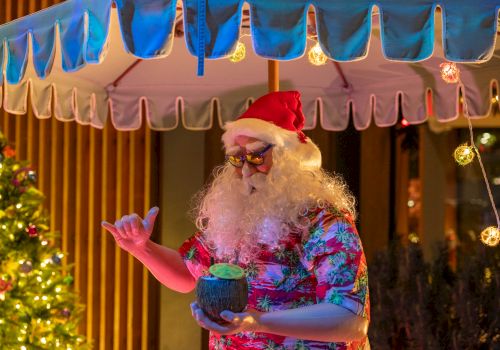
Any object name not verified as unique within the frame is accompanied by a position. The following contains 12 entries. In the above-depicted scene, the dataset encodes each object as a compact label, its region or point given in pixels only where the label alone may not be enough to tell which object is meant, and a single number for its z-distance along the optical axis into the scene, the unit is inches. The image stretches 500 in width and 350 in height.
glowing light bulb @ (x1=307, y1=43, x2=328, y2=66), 156.9
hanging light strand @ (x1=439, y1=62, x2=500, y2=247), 131.1
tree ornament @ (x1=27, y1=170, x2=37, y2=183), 188.4
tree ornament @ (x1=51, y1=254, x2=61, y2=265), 188.1
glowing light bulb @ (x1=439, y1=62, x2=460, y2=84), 146.2
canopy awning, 97.0
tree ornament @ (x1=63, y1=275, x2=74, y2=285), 190.1
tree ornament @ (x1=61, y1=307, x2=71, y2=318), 187.6
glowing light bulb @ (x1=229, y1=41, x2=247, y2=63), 153.2
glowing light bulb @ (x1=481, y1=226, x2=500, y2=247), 129.5
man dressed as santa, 96.3
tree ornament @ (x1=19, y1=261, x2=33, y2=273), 179.2
